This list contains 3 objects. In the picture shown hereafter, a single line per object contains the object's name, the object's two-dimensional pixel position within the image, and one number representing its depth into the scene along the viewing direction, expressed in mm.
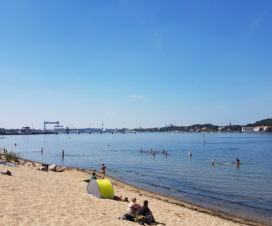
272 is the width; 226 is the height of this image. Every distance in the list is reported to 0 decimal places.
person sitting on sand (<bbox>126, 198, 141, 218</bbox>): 12180
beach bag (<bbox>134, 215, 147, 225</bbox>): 11852
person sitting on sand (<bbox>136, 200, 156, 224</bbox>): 12097
